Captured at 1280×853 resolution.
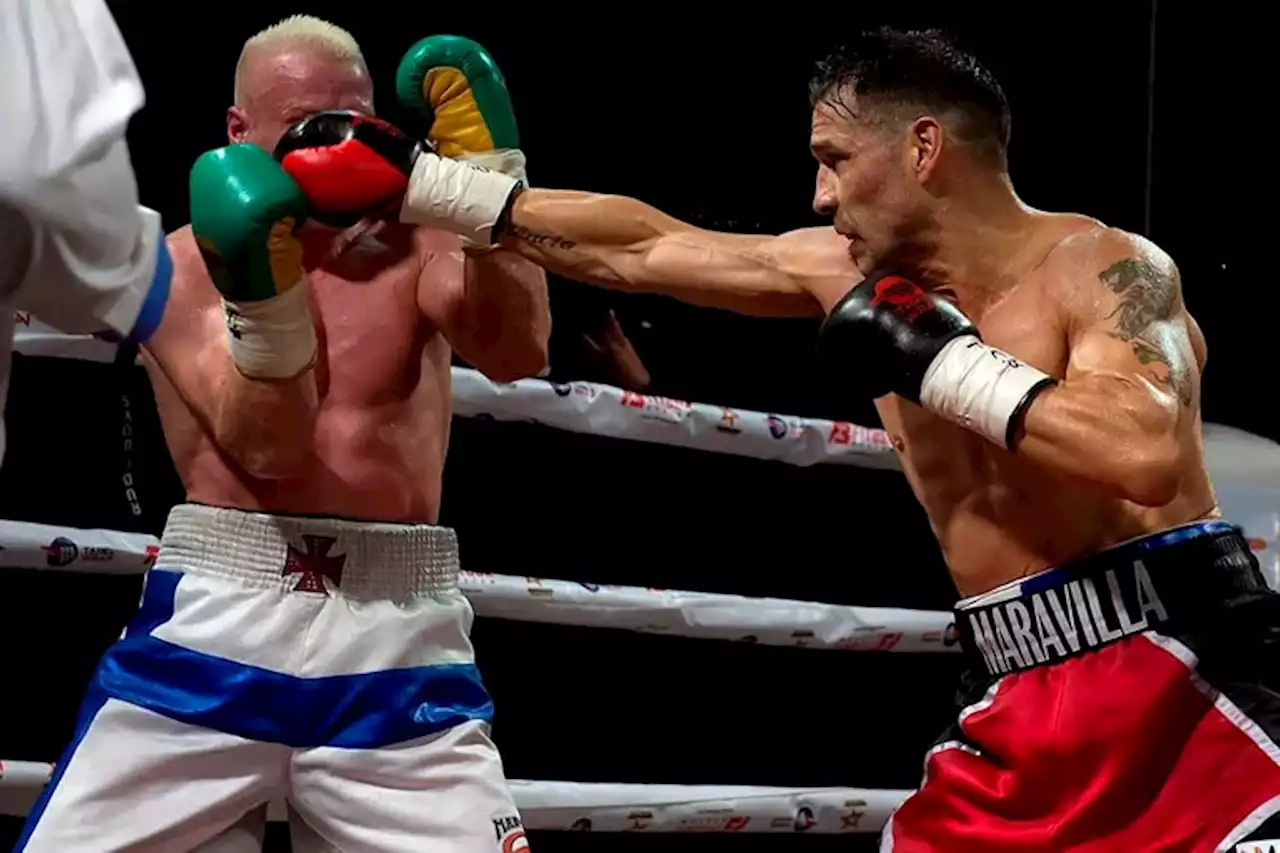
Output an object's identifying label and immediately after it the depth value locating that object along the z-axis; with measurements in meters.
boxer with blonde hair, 4.36
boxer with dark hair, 4.18
